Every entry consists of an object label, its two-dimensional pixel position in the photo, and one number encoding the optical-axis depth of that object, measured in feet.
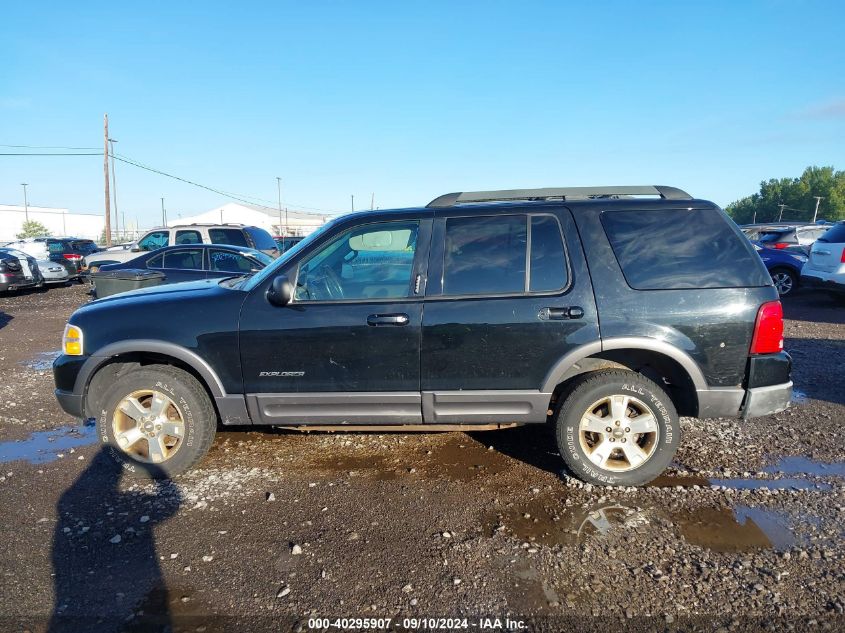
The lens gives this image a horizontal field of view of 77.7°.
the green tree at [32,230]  224.12
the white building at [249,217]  291.79
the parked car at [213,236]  38.11
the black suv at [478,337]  11.01
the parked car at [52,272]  50.90
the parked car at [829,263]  31.17
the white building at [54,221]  284.82
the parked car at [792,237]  41.39
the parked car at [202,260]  29.91
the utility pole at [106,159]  96.27
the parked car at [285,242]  62.26
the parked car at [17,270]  44.39
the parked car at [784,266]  38.22
